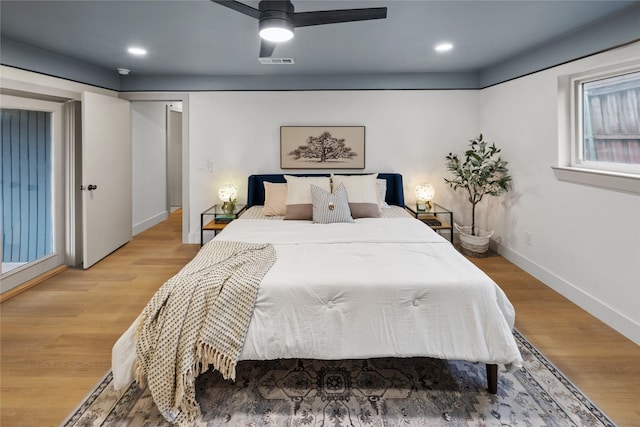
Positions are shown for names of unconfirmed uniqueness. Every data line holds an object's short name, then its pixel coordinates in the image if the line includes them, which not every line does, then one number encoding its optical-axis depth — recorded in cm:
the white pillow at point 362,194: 404
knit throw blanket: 193
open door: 427
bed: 203
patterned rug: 192
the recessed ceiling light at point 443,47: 368
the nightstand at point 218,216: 455
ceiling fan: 210
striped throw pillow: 371
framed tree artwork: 512
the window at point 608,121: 296
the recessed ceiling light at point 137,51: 379
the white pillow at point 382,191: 455
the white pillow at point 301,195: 396
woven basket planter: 465
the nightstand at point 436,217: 452
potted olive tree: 452
